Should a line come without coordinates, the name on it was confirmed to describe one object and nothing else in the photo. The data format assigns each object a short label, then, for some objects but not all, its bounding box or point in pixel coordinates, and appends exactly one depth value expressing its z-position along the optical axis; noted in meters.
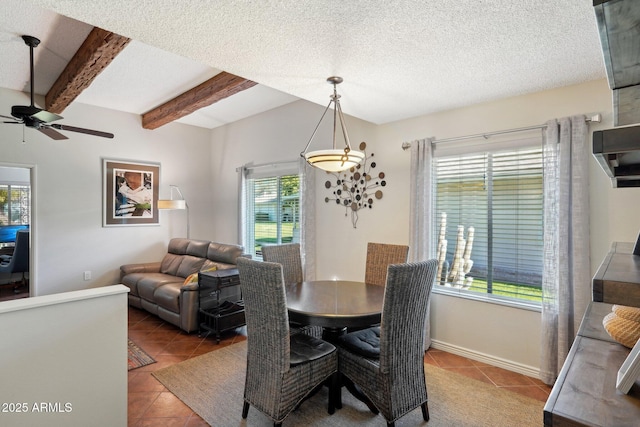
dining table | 2.12
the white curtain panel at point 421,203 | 3.33
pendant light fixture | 2.33
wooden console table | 0.54
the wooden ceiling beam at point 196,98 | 3.55
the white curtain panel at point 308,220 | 4.39
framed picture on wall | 5.07
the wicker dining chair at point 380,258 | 3.05
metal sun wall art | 3.86
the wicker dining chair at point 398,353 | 1.95
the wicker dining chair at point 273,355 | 1.96
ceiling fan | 2.77
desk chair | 5.37
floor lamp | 4.84
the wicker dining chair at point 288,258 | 3.20
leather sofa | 3.76
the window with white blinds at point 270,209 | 4.95
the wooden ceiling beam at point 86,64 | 2.71
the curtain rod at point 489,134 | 2.51
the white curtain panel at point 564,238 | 2.54
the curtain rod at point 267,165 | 4.86
